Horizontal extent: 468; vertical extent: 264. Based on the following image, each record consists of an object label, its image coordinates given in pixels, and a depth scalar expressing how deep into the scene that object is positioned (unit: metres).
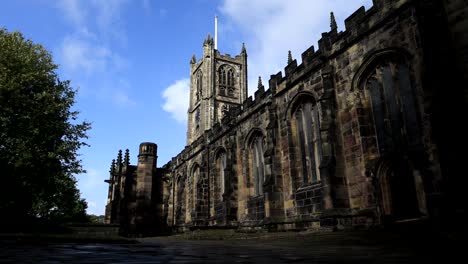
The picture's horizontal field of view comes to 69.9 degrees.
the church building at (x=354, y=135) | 8.46
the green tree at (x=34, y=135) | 15.50
